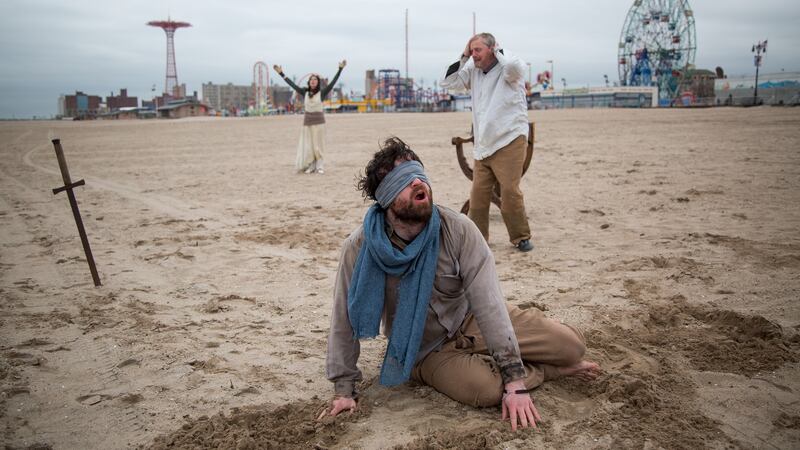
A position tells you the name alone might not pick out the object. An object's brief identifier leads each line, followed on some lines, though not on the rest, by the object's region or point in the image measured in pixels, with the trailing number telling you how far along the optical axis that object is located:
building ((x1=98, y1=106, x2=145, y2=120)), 79.06
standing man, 5.02
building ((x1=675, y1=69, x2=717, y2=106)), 51.41
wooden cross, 4.47
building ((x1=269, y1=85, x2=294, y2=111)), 124.75
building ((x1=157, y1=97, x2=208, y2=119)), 71.81
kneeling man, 2.57
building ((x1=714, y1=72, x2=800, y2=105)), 39.84
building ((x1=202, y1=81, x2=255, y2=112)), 170.38
